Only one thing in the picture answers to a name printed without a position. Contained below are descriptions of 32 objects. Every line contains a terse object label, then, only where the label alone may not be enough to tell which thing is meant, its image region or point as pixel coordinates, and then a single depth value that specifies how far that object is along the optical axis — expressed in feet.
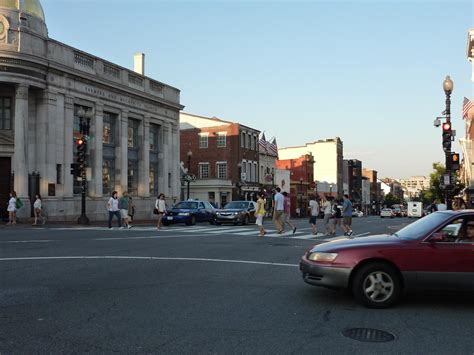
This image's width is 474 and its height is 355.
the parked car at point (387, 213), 252.21
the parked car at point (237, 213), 96.86
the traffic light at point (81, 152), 88.07
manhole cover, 18.38
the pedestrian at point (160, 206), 78.84
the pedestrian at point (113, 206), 76.43
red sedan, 22.76
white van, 245.04
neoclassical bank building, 95.71
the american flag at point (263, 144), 225.56
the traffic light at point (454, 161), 55.77
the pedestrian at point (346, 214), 66.59
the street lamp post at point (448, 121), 56.57
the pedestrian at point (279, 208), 67.67
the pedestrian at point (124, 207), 83.72
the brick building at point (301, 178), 267.59
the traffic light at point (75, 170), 87.61
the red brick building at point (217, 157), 199.31
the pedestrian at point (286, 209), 69.44
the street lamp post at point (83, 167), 89.15
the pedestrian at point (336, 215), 69.32
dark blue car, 95.45
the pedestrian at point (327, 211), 70.79
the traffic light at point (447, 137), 56.70
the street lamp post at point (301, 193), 265.95
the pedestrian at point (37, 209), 87.08
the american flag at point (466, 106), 94.25
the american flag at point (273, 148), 235.15
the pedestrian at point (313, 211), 69.92
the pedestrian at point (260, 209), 68.71
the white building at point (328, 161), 338.75
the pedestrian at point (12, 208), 85.35
